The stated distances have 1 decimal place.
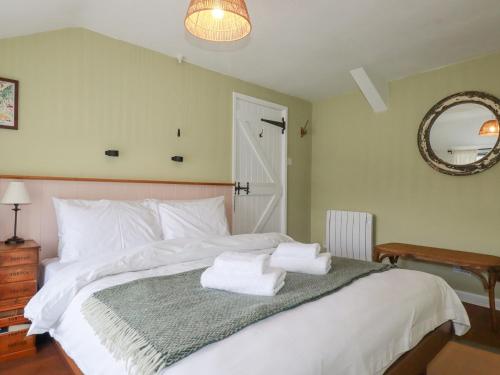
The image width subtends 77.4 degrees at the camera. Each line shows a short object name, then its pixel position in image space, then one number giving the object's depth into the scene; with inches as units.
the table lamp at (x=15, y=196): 82.3
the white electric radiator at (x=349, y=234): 153.6
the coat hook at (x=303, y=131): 176.9
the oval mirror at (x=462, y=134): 119.3
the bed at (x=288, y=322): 39.3
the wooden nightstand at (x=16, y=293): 76.4
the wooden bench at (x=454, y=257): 101.5
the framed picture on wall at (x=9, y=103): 89.0
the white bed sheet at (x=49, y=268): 80.1
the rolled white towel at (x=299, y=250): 75.2
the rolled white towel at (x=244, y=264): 59.6
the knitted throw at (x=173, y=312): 39.8
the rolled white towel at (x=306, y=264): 72.6
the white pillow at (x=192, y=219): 102.7
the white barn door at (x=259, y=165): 147.4
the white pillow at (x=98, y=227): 85.7
